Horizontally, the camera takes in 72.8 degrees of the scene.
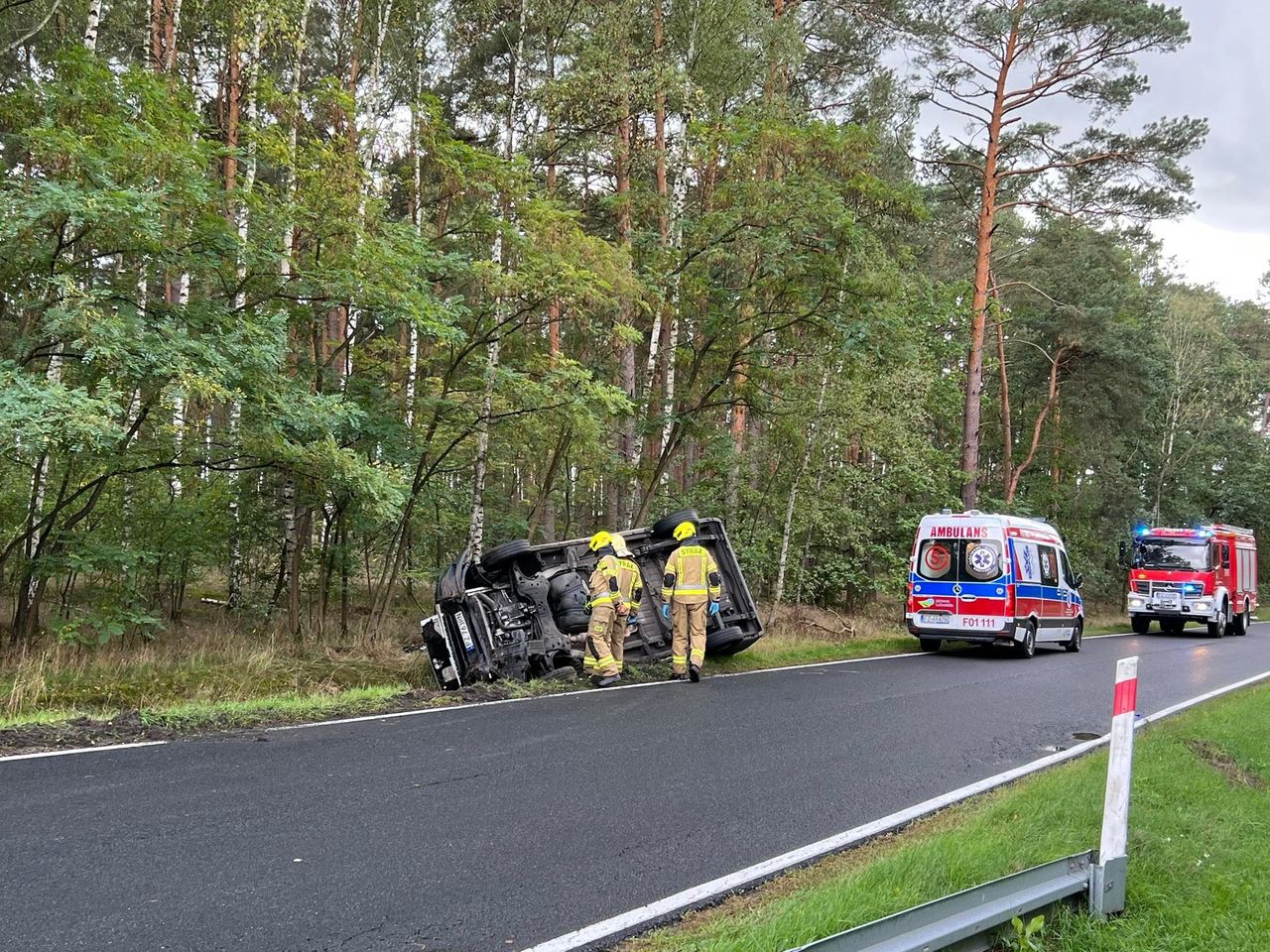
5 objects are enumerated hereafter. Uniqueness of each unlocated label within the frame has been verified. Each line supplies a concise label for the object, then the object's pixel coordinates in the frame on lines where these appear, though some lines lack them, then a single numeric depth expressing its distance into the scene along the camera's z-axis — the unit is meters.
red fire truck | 22.56
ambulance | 14.71
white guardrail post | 3.74
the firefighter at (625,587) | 9.96
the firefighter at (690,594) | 10.21
